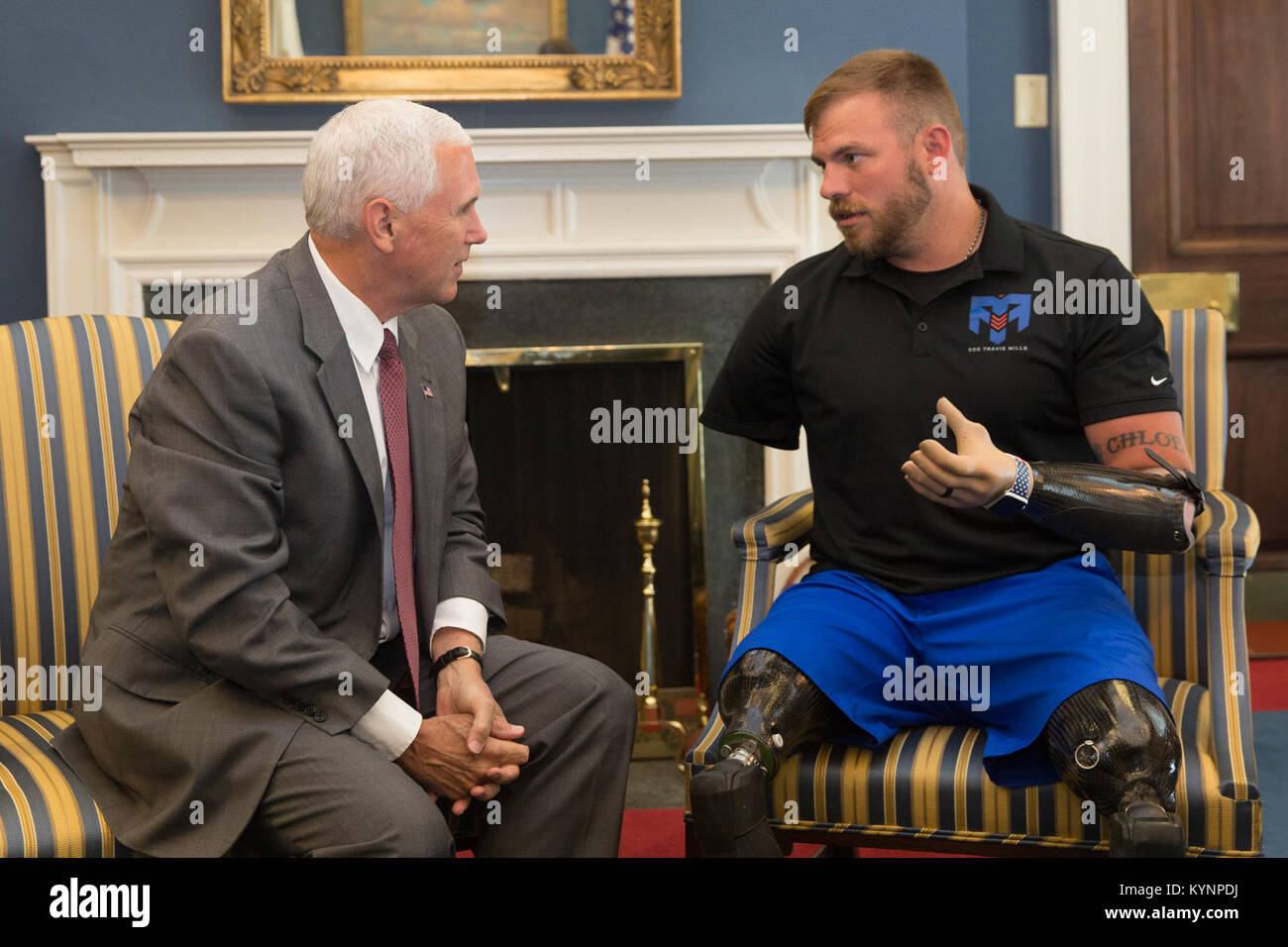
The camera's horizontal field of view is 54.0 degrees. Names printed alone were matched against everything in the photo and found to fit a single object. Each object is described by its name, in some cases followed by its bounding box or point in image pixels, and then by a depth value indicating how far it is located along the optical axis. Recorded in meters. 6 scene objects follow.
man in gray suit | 1.40
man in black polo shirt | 1.49
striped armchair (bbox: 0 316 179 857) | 1.76
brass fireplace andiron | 2.93
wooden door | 3.37
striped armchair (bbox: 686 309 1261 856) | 1.43
